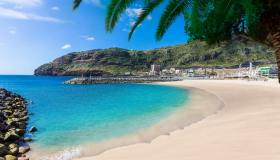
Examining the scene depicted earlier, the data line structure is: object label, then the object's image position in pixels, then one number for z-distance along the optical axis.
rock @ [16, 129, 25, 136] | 15.25
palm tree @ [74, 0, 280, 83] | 4.62
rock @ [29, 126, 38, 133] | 16.39
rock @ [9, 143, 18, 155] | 11.16
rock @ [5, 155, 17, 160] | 10.13
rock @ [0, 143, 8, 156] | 10.74
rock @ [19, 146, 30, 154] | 11.70
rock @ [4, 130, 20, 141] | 13.30
